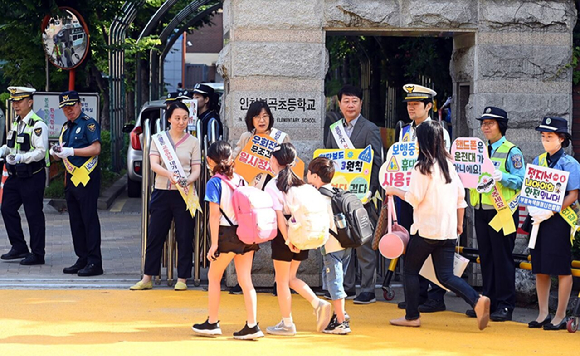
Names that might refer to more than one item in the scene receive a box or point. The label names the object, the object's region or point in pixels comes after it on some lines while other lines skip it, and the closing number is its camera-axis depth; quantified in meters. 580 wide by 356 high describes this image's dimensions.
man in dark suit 9.36
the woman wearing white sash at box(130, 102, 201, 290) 9.49
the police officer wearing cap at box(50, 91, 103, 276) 10.48
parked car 17.05
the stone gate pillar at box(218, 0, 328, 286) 9.64
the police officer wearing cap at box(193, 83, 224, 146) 10.42
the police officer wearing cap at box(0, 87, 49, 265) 11.08
